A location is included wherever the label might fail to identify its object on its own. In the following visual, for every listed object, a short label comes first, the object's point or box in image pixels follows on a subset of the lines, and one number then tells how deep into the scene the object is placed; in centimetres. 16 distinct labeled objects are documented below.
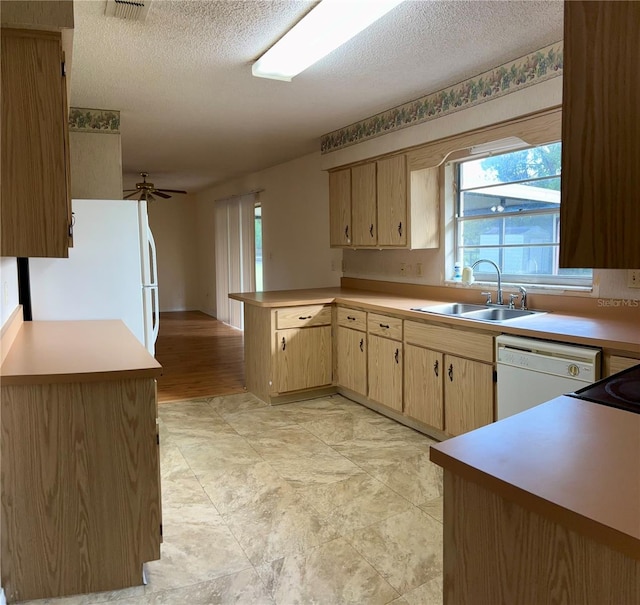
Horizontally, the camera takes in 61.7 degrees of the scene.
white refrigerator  342
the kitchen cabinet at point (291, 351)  408
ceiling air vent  228
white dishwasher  239
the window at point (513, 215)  329
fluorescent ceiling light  231
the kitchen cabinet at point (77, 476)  184
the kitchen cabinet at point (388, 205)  394
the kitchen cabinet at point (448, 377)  296
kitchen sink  322
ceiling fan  612
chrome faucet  346
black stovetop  141
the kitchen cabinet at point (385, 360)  360
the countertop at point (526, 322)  237
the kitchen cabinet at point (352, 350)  398
